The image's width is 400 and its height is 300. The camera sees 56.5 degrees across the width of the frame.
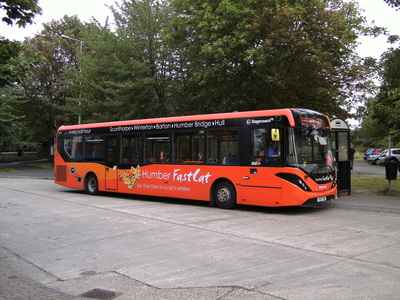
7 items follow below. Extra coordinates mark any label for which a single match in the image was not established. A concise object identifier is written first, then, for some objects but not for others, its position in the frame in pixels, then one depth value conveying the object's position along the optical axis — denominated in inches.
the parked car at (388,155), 1385.6
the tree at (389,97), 537.0
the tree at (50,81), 1427.2
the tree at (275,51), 594.9
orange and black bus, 422.0
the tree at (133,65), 869.2
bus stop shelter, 547.6
